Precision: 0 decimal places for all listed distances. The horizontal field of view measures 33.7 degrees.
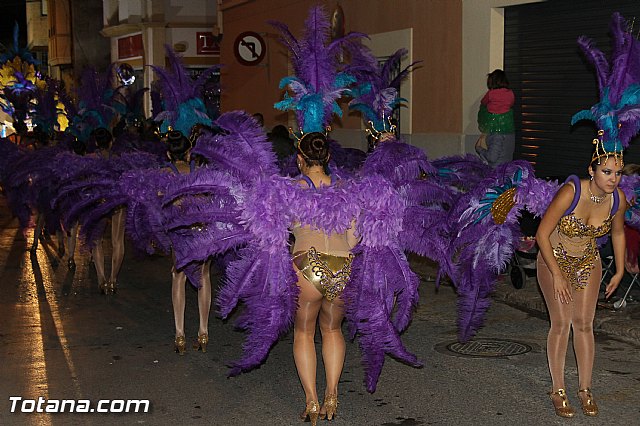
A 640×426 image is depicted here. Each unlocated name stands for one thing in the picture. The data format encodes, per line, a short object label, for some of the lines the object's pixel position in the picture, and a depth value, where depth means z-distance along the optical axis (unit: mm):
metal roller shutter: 13430
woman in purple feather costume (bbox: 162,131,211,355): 9062
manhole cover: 8977
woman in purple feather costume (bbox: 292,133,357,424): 6793
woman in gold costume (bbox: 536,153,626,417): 6820
